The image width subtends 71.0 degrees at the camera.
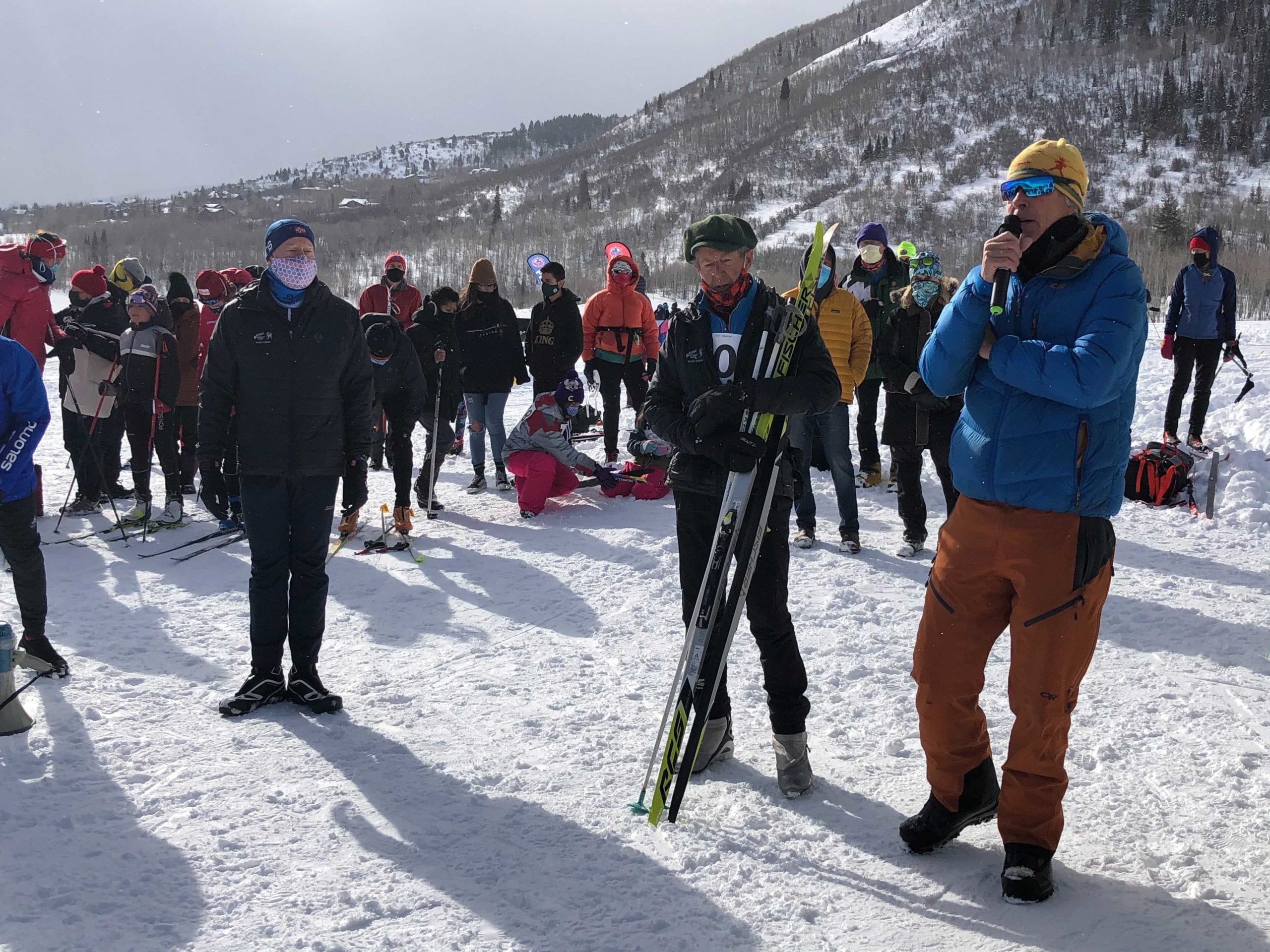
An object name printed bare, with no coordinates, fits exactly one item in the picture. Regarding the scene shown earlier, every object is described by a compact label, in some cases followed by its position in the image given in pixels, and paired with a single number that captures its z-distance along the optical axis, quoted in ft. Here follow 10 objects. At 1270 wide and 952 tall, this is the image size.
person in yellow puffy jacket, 21.52
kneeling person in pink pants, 26.02
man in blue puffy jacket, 8.27
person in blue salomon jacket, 13.16
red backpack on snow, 24.91
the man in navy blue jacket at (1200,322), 28.40
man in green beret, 10.44
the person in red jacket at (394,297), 30.14
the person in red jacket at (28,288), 23.72
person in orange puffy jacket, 30.17
